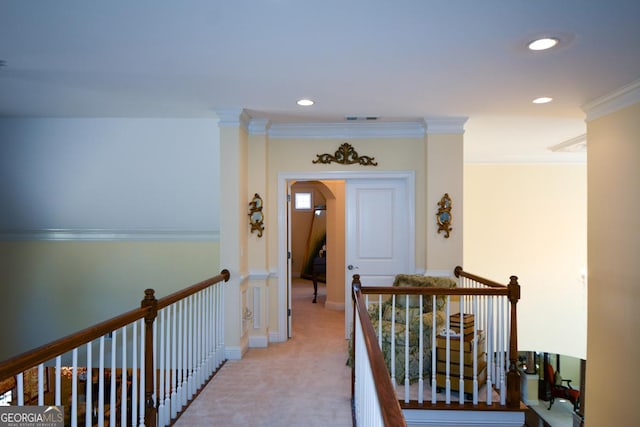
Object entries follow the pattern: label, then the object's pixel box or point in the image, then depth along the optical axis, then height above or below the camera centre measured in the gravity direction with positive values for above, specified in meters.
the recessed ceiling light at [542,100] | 3.61 +1.01
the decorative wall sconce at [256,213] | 4.59 -0.02
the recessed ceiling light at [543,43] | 2.39 +1.02
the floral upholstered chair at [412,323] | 3.47 -1.03
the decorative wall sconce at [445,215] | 4.50 -0.04
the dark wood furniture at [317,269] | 7.55 -1.13
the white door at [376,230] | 4.84 -0.23
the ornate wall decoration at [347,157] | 4.76 +0.64
